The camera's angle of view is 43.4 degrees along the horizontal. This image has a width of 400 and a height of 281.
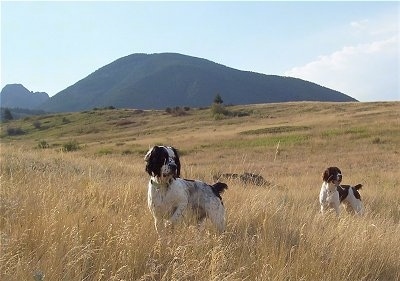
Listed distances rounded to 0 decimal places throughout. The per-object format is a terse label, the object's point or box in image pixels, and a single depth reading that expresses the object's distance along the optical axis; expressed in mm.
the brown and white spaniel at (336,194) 9227
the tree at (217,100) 73038
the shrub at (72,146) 36269
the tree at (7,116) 92438
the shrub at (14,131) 70006
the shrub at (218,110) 66000
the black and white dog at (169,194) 5406
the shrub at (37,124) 74256
